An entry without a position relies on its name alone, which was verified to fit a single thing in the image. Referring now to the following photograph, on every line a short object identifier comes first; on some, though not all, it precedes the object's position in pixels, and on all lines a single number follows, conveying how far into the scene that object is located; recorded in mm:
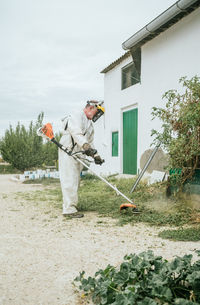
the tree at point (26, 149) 13516
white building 6434
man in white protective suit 4754
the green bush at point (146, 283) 1799
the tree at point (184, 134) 4453
